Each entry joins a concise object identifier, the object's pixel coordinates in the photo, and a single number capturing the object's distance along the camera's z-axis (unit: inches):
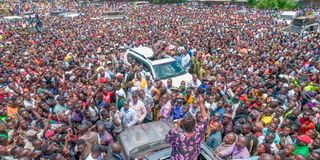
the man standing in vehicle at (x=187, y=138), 140.3
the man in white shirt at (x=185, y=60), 469.1
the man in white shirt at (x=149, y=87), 307.3
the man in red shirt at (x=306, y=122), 228.4
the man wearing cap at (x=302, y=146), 191.5
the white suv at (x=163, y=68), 368.8
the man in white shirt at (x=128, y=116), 247.8
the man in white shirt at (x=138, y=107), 256.1
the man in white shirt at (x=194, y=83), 337.1
